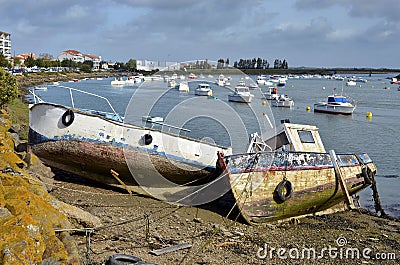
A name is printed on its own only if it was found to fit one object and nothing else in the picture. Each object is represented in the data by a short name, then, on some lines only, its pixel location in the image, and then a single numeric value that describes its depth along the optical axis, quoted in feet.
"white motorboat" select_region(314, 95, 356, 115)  158.81
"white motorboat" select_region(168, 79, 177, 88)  222.36
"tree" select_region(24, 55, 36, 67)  434.14
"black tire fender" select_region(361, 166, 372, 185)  50.62
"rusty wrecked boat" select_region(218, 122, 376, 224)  41.57
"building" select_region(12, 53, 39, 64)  510.83
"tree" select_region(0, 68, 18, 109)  80.94
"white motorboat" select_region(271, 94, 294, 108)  178.50
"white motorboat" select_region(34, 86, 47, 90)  225.54
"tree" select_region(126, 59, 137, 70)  537.11
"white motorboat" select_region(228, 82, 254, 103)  186.18
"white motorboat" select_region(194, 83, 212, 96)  197.52
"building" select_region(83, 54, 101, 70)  628.32
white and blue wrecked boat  47.19
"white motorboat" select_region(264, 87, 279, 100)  185.30
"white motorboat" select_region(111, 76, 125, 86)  297.53
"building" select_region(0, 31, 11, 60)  437.99
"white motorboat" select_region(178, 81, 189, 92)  230.40
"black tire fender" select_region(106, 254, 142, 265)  25.37
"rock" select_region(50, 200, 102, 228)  30.19
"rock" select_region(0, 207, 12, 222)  21.14
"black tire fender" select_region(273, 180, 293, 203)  42.50
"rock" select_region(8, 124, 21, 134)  63.38
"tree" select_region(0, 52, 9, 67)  262.63
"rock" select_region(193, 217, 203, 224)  41.01
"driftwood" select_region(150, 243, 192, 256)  30.68
